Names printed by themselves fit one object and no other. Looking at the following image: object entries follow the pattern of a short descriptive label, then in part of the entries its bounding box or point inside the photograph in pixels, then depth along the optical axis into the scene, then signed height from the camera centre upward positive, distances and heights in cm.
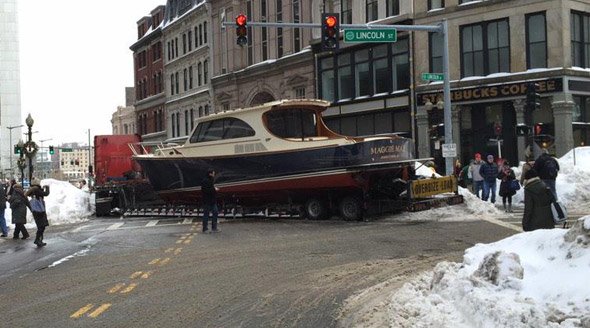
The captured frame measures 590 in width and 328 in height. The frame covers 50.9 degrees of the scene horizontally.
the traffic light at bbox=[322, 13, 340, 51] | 1841 +407
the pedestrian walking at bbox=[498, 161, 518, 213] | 1786 -65
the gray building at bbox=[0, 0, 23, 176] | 11325 +1846
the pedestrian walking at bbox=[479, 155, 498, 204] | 1909 -37
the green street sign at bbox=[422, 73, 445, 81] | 2035 +295
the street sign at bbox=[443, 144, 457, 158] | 1994 +49
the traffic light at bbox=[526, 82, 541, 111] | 1936 +200
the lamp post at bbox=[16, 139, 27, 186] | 3809 +139
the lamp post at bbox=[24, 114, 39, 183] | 3125 +164
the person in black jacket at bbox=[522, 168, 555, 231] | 908 -63
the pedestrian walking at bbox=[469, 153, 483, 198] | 2011 -41
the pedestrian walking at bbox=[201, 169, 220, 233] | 1509 -66
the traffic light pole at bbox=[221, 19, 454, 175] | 2012 +247
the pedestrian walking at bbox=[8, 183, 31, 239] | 1603 -78
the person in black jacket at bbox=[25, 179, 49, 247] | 1427 -73
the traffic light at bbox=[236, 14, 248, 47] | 1837 +423
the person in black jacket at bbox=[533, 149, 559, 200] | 1391 -12
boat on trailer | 1574 +22
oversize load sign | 1627 -56
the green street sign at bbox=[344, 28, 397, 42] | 1877 +404
